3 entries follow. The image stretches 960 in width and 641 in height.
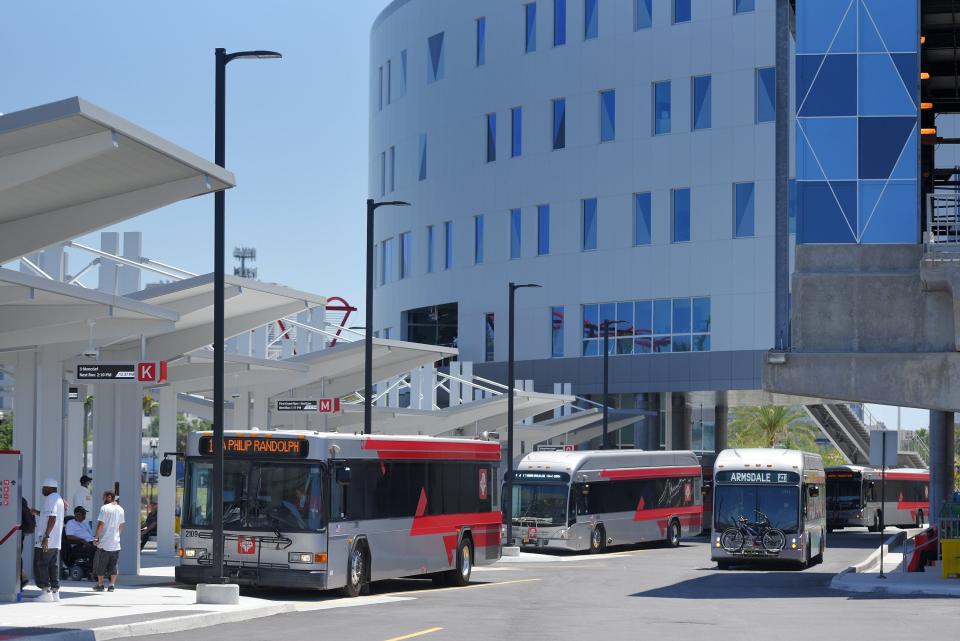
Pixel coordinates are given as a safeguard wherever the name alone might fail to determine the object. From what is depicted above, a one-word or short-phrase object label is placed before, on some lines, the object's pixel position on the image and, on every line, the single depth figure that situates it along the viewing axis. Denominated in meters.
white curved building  64.69
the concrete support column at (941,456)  48.75
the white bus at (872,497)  65.81
